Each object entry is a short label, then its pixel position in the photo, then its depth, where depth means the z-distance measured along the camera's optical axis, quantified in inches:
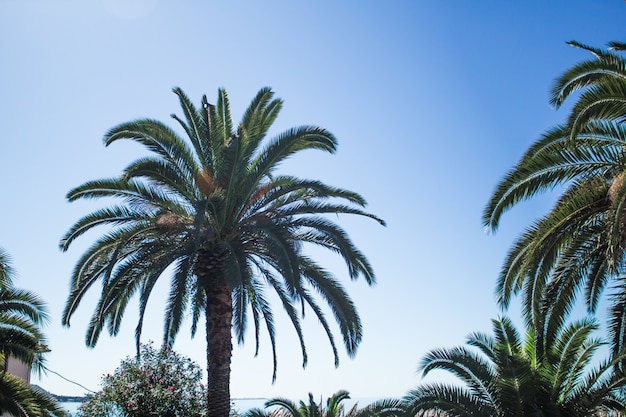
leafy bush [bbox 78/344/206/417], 768.3
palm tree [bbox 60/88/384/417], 654.5
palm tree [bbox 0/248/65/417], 637.3
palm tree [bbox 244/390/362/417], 820.0
